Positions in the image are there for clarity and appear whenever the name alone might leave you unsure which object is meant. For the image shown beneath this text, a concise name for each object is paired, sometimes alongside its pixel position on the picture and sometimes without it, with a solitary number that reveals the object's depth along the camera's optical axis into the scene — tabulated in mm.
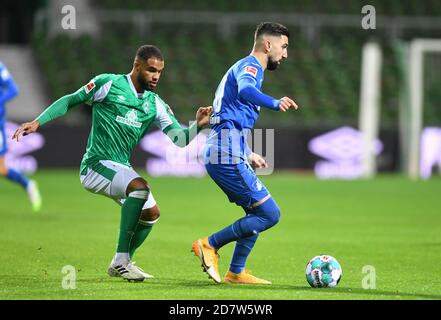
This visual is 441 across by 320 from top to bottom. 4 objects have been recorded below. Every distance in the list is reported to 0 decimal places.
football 15227
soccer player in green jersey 15828
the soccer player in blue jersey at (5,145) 28297
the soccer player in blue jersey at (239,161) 15594
